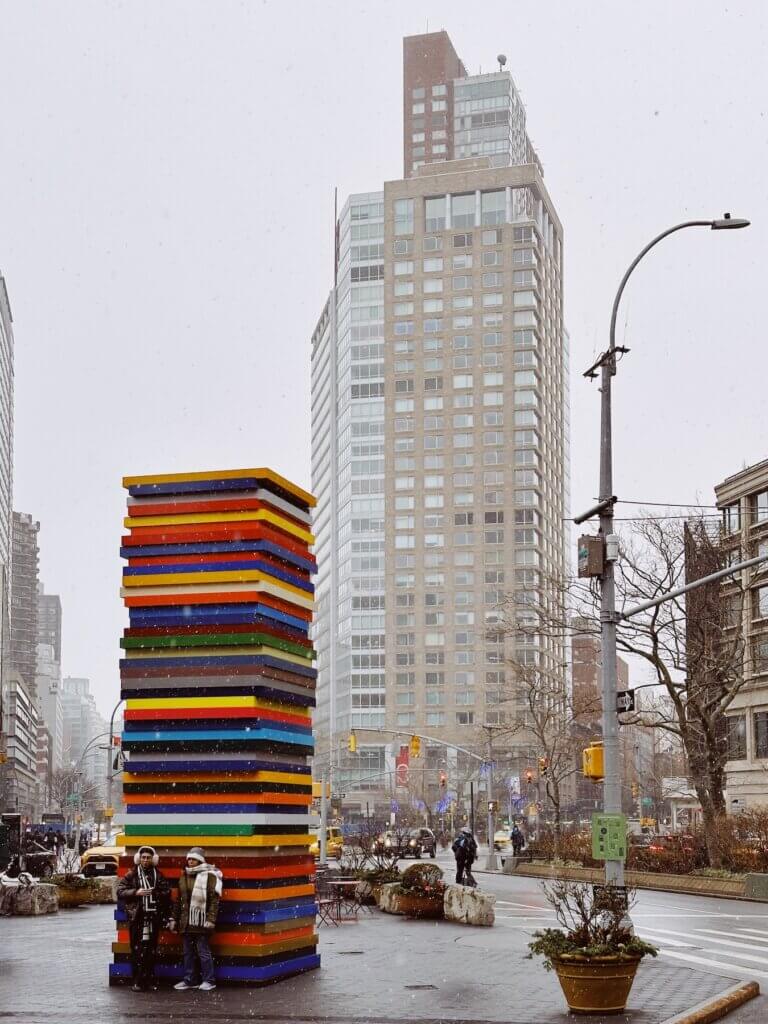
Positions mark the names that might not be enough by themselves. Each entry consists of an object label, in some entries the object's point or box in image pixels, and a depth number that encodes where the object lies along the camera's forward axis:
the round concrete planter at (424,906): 28.02
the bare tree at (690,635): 44.66
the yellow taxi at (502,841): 91.31
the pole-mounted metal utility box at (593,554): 20.28
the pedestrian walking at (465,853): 38.88
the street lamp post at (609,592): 19.59
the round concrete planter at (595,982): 14.34
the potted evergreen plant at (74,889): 33.59
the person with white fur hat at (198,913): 16.42
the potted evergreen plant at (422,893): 28.05
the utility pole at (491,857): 60.97
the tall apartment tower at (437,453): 159.25
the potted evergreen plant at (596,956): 14.34
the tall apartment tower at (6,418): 178.62
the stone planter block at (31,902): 30.48
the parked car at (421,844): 74.00
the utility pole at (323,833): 52.31
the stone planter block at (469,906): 26.50
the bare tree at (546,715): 53.71
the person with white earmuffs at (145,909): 16.70
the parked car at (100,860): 42.47
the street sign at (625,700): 19.82
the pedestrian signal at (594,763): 20.00
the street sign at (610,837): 18.17
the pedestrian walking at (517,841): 66.00
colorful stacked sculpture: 17.20
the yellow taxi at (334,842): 69.00
